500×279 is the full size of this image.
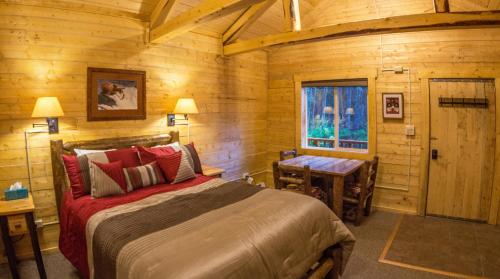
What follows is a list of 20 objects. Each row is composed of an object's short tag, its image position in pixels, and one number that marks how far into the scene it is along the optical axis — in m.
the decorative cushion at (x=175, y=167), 3.18
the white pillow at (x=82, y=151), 3.02
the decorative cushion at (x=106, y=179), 2.72
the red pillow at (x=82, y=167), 2.80
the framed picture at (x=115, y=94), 3.32
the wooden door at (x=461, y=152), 3.84
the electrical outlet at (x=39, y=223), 3.07
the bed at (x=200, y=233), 1.67
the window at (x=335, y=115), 4.74
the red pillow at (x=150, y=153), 3.24
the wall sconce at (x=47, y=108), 2.79
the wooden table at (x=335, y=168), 3.63
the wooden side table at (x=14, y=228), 2.42
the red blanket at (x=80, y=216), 2.36
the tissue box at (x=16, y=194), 2.67
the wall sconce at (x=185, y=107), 3.86
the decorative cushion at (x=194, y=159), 3.56
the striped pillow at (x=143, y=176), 2.92
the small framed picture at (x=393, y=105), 4.26
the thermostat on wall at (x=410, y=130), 4.22
